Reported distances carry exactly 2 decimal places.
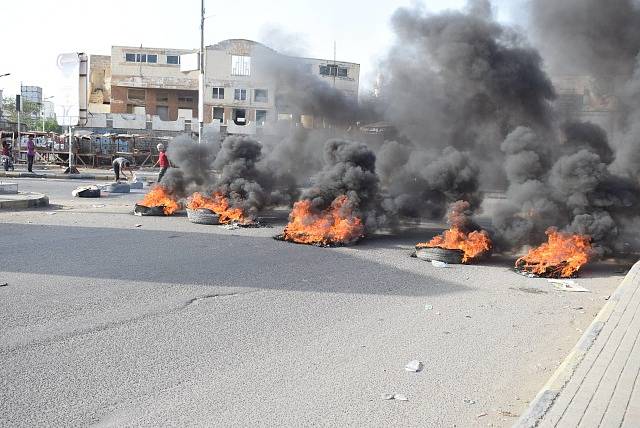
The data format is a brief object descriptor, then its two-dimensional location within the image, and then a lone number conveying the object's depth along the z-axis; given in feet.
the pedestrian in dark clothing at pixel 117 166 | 80.69
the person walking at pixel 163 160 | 60.62
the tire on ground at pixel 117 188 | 65.93
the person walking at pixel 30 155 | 89.11
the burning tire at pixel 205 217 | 42.52
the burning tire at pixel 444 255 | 32.22
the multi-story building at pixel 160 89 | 146.65
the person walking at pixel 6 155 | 89.66
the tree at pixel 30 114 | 279.90
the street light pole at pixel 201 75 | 70.80
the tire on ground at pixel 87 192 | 58.13
